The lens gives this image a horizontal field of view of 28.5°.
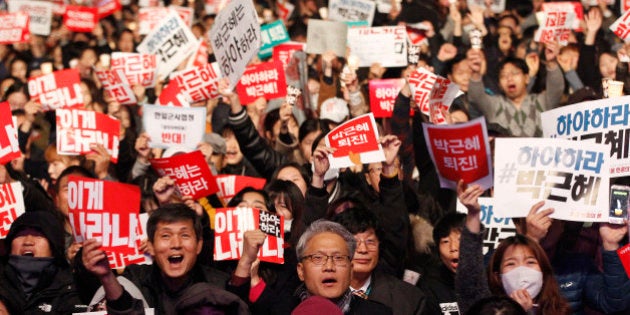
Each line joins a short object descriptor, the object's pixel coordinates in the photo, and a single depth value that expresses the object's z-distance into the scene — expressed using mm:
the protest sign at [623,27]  9867
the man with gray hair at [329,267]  5684
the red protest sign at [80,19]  15289
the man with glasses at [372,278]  6336
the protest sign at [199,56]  12789
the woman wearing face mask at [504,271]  6062
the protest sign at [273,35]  12578
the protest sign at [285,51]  12019
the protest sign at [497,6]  15305
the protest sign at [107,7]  16109
